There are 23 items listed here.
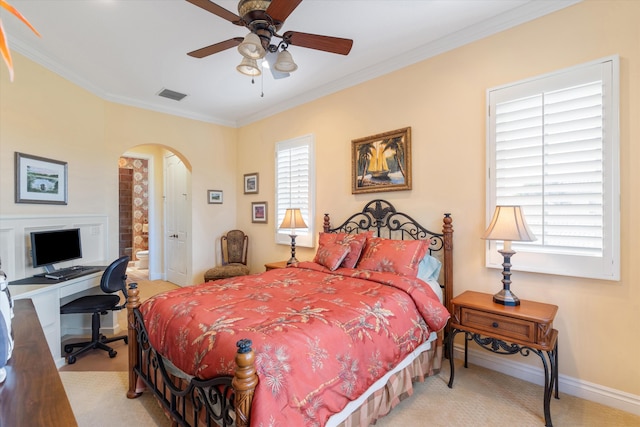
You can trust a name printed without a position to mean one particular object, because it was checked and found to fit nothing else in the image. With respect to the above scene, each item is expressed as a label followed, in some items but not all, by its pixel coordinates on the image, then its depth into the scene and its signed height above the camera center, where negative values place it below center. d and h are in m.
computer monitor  2.97 -0.37
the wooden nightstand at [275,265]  4.02 -0.72
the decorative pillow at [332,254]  3.08 -0.45
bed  1.42 -0.71
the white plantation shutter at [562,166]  2.20 +0.33
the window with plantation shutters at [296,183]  4.24 +0.39
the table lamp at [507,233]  2.27 -0.18
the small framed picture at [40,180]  3.00 +0.32
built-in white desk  2.64 -0.78
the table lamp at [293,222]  4.00 -0.15
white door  5.43 -0.16
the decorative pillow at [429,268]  2.84 -0.55
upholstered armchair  5.20 -0.64
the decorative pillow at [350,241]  3.11 -0.33
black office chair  3.04 -0.94
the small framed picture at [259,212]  5.00 -0.03
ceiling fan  1.96 +1.24
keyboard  3.00 -0.63
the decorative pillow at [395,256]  2.73 -0.42
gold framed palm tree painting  3.30 +0.54
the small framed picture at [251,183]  5.19 +0.47
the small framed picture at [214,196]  5.29 +0.25
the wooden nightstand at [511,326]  2.07 -0.85
